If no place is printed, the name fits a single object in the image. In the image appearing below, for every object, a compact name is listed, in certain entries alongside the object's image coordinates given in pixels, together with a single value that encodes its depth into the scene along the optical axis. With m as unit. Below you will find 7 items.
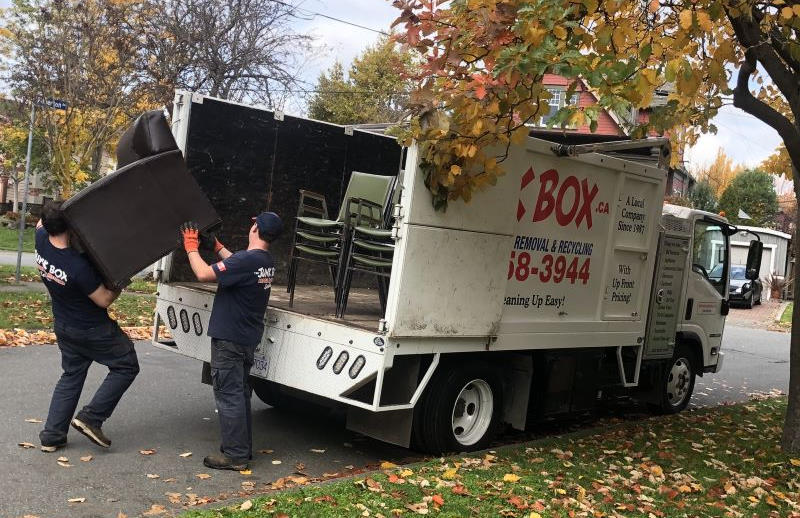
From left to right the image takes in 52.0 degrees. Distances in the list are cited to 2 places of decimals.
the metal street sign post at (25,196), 12.70
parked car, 29.25
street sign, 12.57
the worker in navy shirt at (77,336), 5.52
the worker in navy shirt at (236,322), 5.62
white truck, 5.64
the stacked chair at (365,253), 6.06
